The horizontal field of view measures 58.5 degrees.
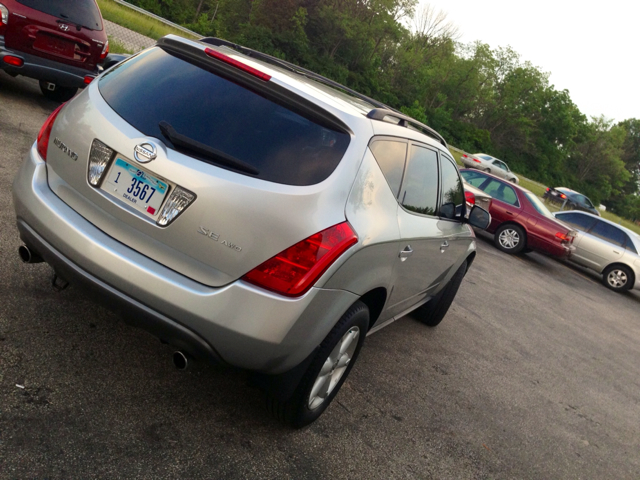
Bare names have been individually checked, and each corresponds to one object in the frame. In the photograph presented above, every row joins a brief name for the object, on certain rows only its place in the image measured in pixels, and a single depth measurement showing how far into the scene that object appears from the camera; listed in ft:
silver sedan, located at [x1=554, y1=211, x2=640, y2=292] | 46.60
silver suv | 8.38
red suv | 24.59
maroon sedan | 43.24
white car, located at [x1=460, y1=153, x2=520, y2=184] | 122.30
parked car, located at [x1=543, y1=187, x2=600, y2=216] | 106.73
